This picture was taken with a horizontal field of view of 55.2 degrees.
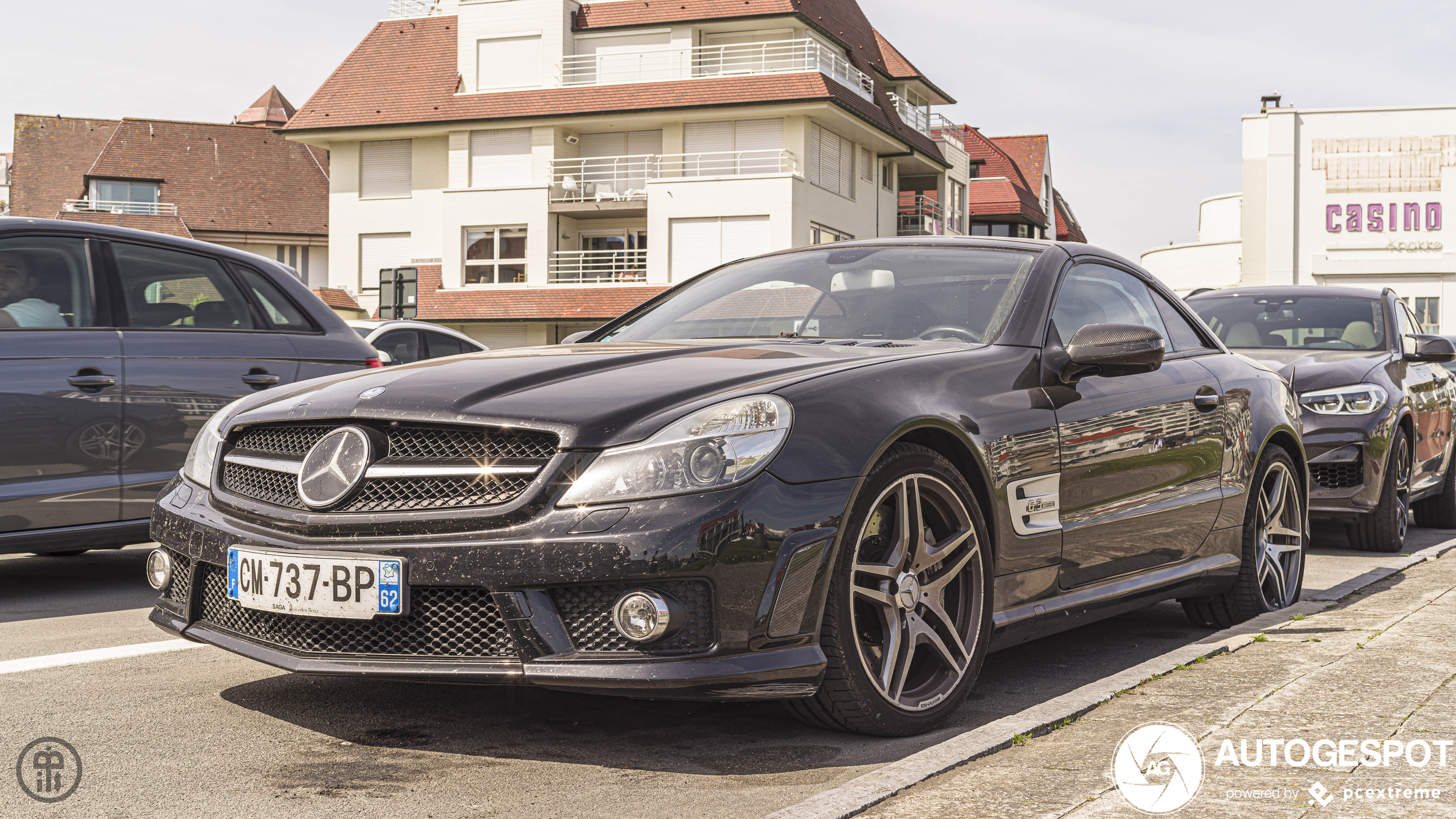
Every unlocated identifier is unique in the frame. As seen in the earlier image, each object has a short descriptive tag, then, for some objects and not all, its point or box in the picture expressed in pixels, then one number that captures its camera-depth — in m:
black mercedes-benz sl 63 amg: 3.25
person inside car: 5.81
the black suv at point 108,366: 5.71
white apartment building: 37.09
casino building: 53.25
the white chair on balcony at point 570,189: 38.69
